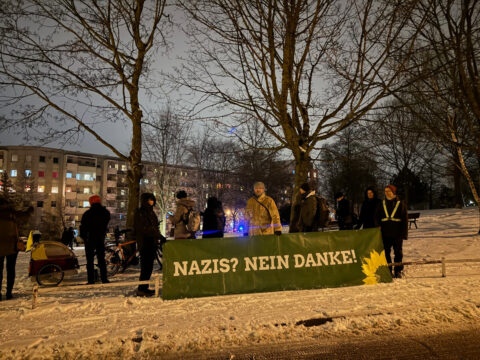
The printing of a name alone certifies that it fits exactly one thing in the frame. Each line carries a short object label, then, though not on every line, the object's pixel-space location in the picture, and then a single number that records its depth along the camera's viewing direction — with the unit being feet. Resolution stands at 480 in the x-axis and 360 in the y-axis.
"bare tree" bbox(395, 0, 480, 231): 36.28
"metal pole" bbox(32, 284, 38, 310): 18.77
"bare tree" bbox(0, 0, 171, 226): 36.19
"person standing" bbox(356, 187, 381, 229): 27.45
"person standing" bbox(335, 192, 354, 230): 30.30
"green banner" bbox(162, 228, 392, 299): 20.42
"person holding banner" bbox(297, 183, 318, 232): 25.88
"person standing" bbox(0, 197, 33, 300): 21.22
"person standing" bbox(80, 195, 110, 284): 23.88
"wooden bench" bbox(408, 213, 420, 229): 64.22
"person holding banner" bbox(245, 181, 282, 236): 24.07
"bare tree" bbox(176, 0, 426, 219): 31.89
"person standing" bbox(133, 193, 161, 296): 21.52
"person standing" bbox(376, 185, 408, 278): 24.56
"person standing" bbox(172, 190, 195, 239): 24.29
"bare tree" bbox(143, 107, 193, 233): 100.37
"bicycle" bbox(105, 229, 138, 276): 30.27
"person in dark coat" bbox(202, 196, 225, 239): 27.20
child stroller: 25.49
